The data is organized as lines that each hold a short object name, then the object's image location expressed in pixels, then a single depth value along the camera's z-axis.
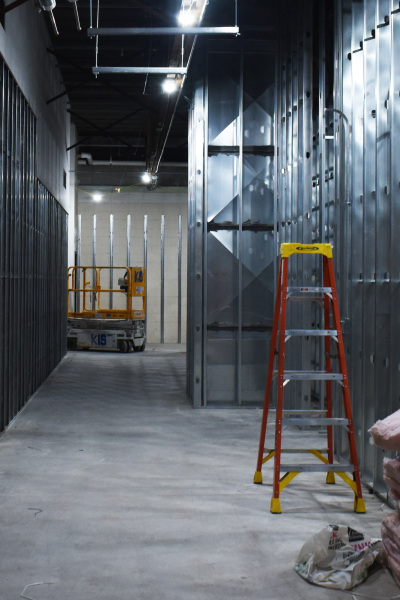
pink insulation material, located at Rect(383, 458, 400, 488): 3.46
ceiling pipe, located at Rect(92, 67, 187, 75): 7.52
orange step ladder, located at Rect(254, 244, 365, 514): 4.50
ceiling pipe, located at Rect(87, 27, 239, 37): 6.52
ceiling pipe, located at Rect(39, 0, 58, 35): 6.16
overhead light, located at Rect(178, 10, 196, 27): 6.89
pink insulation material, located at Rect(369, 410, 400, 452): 3.40
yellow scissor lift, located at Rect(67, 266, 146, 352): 16.75
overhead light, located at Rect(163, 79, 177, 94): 8.84
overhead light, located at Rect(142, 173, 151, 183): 18.08
